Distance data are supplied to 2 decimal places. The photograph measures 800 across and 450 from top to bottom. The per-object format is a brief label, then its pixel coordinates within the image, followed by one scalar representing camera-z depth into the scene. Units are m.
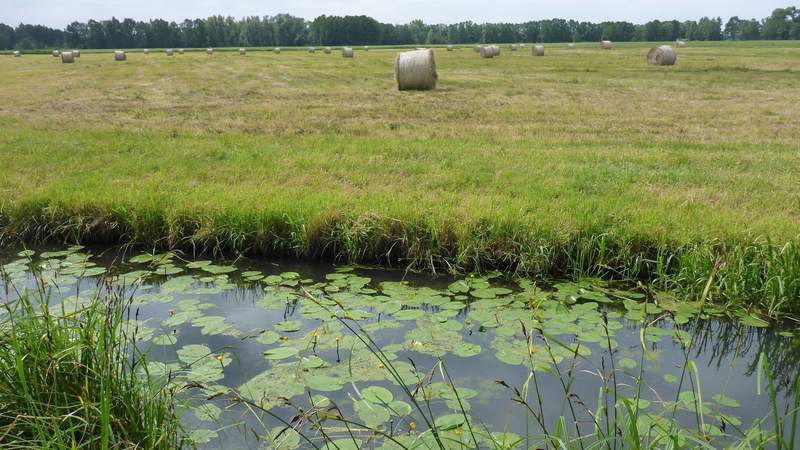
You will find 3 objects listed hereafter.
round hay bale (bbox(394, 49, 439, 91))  18.27
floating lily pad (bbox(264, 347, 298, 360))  4.08
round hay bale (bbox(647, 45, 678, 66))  29.97
